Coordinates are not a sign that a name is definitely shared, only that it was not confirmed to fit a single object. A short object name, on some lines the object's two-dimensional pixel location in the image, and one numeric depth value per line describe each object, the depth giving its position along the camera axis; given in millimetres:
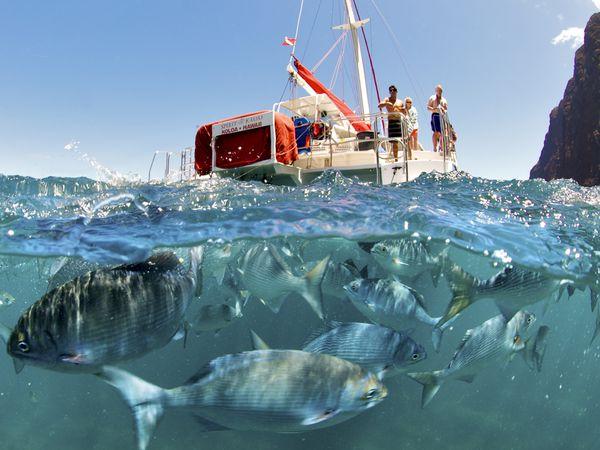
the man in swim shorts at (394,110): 13289
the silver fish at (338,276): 6150
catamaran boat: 12734
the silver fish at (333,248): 9024
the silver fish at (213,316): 5922
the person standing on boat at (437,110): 14297
